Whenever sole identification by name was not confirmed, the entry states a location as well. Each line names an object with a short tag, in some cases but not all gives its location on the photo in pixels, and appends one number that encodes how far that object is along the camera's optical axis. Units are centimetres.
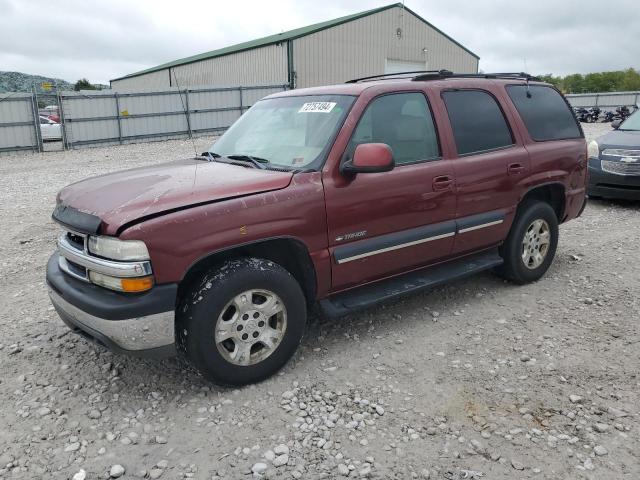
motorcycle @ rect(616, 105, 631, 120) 3046
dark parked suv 808
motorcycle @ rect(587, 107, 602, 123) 3206
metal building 2572
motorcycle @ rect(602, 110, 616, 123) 3156
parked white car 1897
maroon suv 294
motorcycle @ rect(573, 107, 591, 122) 3216
